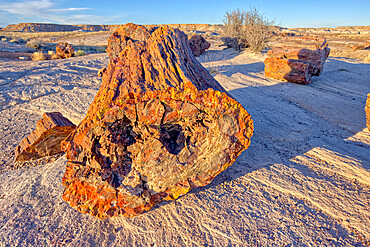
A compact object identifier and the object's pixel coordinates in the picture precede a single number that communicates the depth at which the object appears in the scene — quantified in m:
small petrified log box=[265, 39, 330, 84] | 6.46
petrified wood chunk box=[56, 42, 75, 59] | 11.87
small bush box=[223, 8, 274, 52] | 11.54
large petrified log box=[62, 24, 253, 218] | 1.94
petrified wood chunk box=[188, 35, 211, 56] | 11.84
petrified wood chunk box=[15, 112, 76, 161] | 3.23
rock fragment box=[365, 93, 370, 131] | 3.48
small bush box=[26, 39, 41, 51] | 17.50
